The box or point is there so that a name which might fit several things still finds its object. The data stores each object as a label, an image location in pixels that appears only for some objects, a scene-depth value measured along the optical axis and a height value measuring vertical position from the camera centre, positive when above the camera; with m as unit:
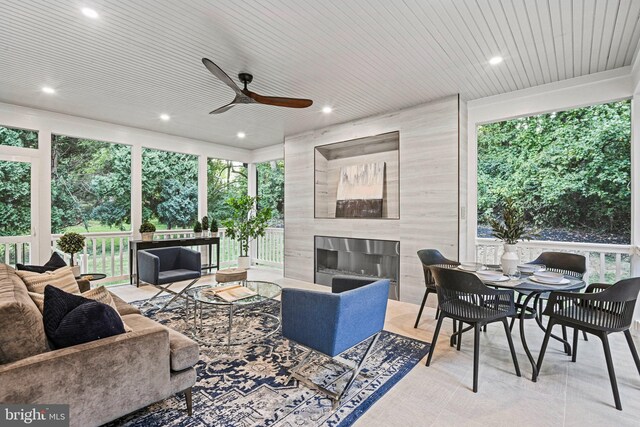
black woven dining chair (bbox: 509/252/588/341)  3.02 -0.52
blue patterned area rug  1.89 -1.25
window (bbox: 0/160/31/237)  4.30 +0.22
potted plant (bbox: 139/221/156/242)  5.28 -0.30
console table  5.17 -0.54
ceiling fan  3.03 +1.13
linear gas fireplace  4.58 -0.76
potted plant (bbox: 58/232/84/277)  3.71 -0.36
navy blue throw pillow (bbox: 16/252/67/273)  2.69 -0.49
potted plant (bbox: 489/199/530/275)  2.68 -0.19
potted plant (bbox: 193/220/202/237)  6.05 -0.29
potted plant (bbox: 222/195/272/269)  6.18 -0.18
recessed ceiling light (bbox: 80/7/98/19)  2.28 +1.51
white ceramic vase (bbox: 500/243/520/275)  2.67 -0.41
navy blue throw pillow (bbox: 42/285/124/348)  1.56 -0.55
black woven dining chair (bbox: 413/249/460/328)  3.39 -0.57
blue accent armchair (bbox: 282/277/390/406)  1.95 -0.71
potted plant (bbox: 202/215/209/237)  6.13 -0.23
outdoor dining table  2.30 -0.56
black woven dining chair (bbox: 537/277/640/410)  2.05 -0.70
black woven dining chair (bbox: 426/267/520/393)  2.32 -0.72
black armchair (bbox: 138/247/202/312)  3.87 -0.74
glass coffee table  2.85 -1.23
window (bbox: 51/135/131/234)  5.27 +0.52
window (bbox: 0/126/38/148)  4.37 +1.10
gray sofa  1.37 -0.77
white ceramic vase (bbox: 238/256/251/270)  6.34 -0.99
